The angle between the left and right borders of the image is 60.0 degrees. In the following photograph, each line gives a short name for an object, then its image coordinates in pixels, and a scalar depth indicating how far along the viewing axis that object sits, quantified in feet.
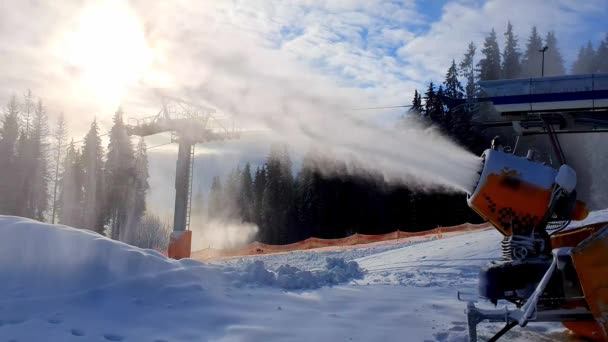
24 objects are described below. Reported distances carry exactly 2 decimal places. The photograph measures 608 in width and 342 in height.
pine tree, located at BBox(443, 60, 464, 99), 159.14
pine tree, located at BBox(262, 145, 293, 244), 184.44
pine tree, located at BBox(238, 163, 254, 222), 218.38
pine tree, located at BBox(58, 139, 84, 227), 165.99
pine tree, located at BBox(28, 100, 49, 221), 155.63
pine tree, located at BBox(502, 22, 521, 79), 168.04
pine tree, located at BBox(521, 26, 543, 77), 160.17
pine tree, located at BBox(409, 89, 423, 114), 124.23
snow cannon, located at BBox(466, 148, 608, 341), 14.46
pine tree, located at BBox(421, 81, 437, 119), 125.19
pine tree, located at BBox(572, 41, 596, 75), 163.84
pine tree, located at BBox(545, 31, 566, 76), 161.58
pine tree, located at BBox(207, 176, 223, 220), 265.56
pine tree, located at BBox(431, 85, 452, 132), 120.88
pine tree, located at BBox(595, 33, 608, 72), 155.63
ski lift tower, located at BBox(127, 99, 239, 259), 65.98
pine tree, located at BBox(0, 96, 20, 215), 145.89
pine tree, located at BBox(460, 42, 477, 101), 189.75
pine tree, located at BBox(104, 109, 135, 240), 167.84
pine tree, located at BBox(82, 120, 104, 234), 165.07
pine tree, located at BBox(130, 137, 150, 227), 172.13
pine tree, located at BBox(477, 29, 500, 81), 172.45
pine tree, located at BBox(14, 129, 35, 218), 150.10
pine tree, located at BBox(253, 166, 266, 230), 204.03
